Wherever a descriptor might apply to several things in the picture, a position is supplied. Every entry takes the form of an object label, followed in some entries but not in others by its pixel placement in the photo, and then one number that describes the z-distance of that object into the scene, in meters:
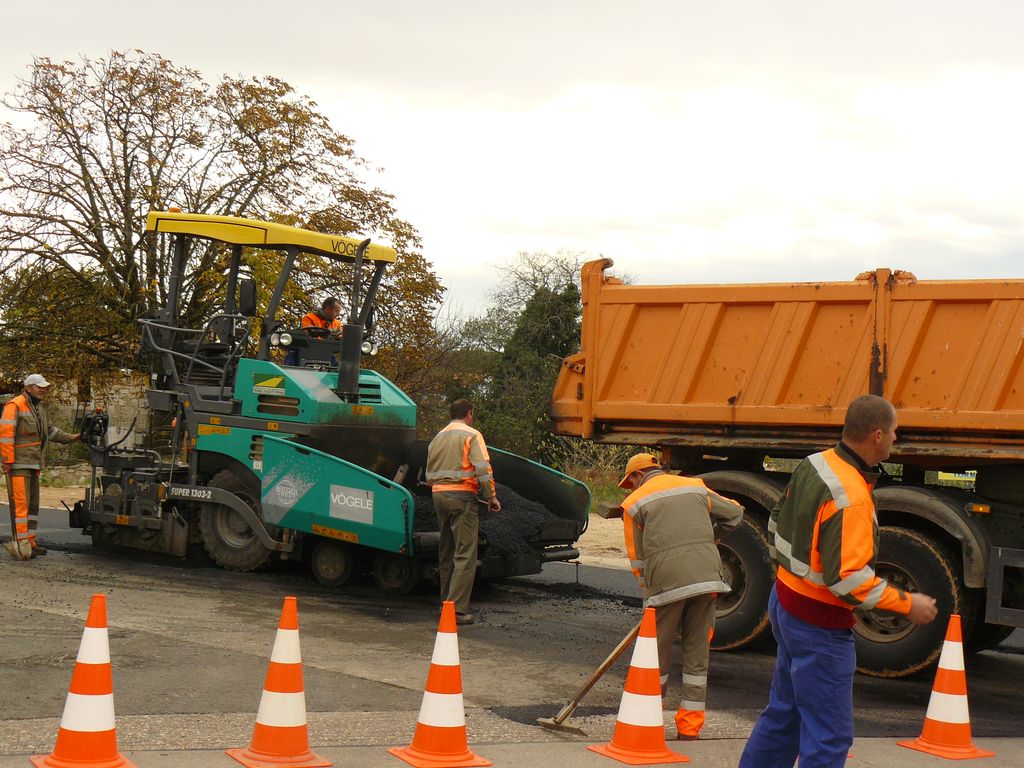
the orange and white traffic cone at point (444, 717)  5.02
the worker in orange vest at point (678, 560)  5.94
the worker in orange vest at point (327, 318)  11.17
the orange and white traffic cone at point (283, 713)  4.81
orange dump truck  7.40
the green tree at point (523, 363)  27.39
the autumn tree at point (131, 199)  22.19
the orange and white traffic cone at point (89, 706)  4.44
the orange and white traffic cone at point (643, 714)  5.29
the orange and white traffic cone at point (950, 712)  5.68
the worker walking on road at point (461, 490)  8.78
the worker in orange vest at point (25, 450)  10.78
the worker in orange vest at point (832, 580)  4.02
